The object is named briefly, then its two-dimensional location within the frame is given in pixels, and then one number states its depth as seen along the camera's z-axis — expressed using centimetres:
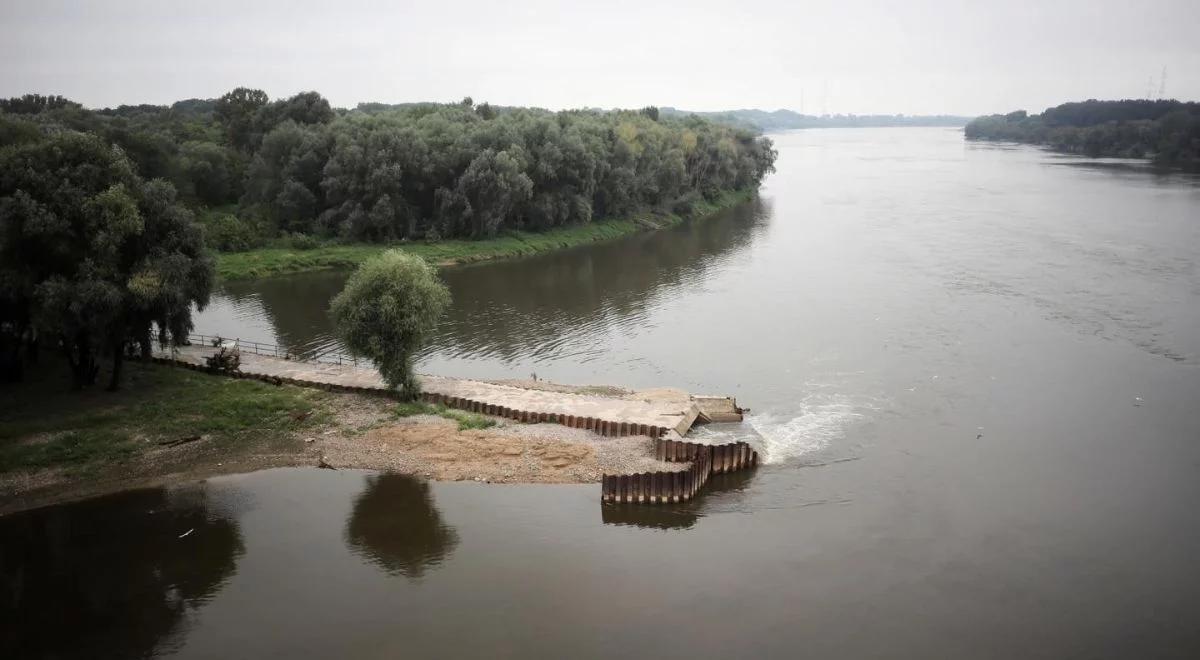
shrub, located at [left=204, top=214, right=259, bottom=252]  8375
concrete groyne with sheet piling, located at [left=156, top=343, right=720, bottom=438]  4041
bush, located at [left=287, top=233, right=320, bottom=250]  8550
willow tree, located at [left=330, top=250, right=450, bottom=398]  4072
